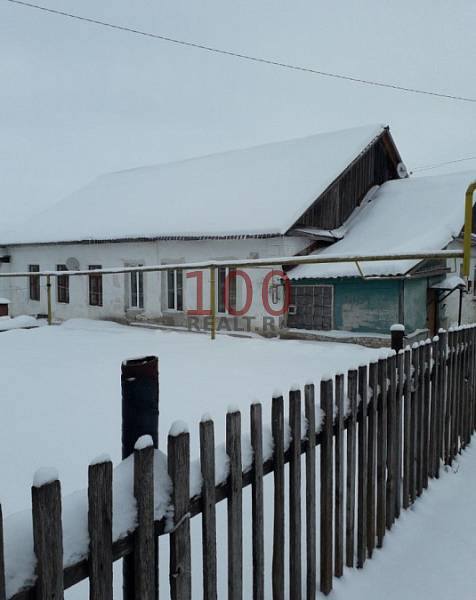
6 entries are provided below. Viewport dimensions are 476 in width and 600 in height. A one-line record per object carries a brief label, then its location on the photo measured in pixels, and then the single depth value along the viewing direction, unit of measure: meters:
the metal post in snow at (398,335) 6.06
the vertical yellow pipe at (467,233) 7.55
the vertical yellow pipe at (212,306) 9.85
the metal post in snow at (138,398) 1.88
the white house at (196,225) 13.80
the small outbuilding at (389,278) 11.74
